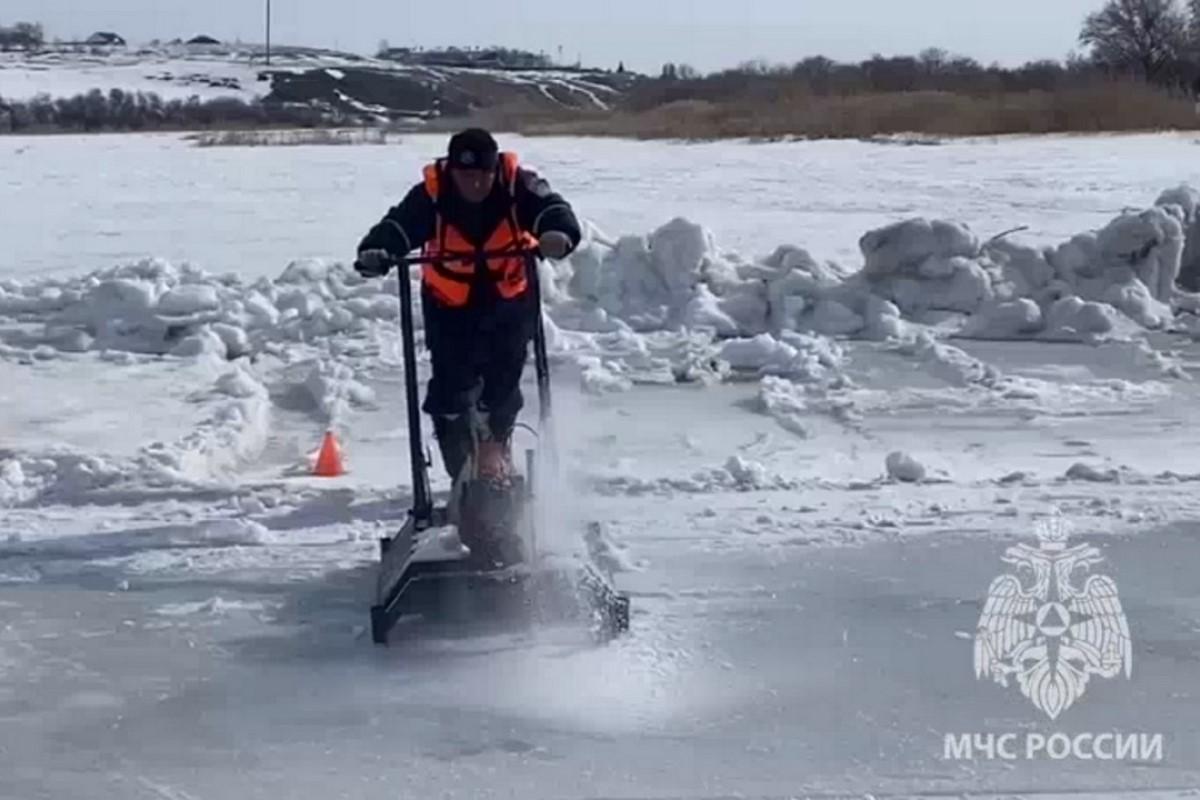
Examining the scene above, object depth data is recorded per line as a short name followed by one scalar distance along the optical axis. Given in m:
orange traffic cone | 7.58
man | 5.56
